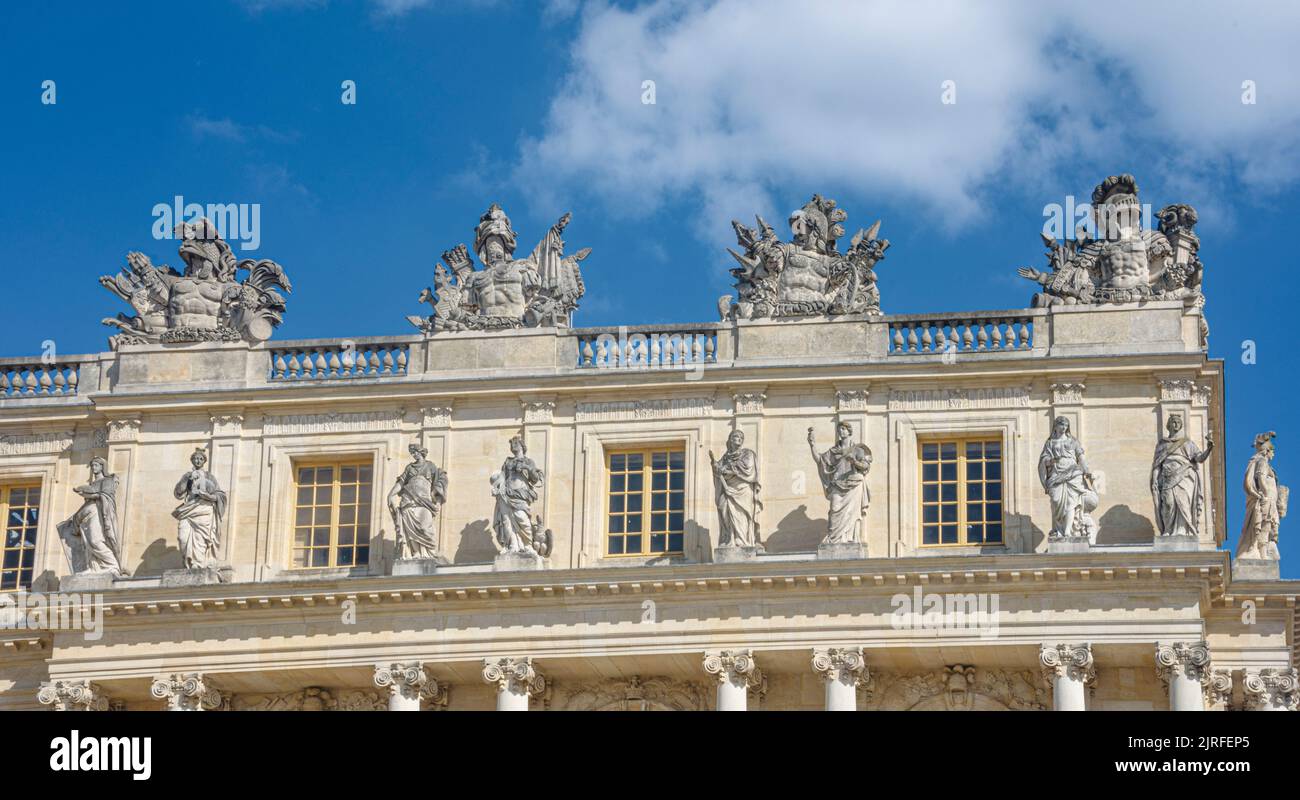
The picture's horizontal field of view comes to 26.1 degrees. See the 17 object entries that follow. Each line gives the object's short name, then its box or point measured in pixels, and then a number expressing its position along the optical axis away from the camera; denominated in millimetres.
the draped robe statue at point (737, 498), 41875
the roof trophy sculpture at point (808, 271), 43781
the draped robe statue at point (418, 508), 42719
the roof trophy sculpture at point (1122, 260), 42969
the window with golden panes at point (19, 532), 45250
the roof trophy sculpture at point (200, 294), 45781
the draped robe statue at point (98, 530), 43781
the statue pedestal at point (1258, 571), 41562
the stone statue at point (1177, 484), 40625
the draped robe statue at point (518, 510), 42469
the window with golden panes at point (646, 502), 43094
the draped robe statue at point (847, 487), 41656
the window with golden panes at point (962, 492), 42250
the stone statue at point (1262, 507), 41844
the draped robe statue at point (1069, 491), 40812
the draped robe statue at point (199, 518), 43469
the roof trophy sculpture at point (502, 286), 44688
